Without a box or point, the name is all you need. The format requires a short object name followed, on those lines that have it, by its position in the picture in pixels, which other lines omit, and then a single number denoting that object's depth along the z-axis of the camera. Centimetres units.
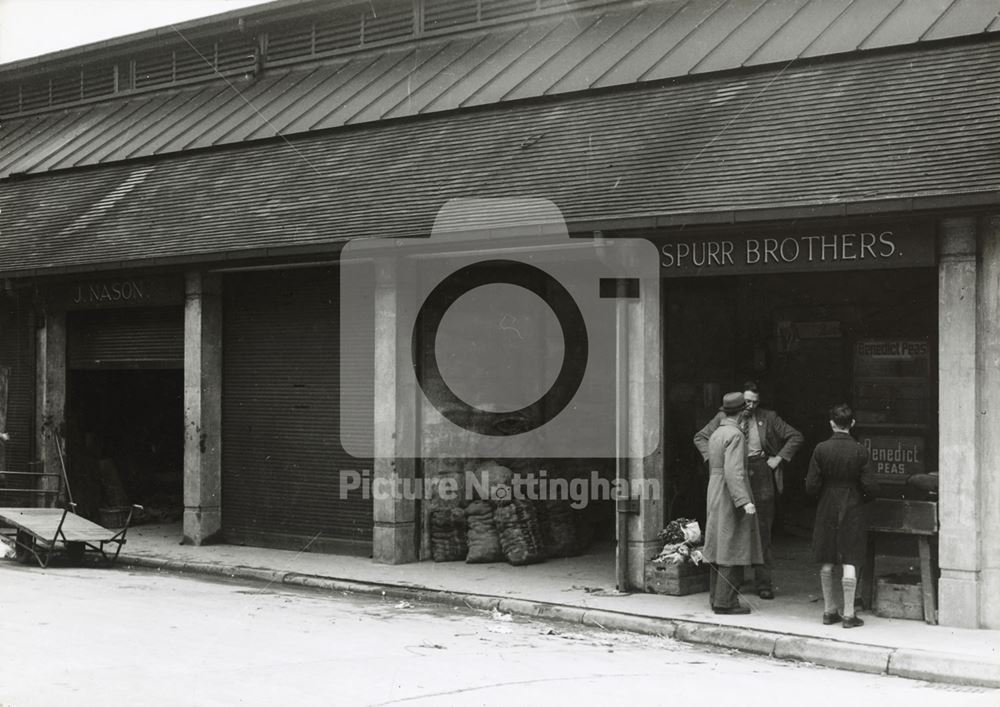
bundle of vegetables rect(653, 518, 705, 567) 1184
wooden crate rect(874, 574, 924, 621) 1053
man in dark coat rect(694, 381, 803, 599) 1156
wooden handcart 1409
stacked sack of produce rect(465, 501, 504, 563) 1389
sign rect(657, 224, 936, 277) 1045
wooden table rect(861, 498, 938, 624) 1038
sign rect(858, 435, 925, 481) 1362
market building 1053
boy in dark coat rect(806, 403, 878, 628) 1027
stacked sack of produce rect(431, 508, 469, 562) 1416
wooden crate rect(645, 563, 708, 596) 1171
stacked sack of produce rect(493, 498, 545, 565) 1368
